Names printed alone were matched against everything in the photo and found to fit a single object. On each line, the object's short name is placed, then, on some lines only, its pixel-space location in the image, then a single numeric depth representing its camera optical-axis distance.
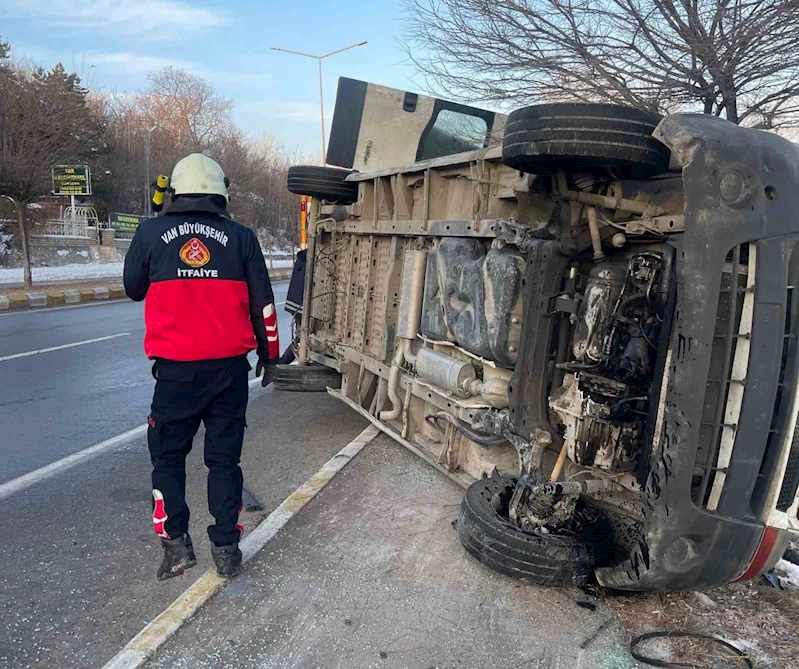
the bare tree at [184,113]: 44.09
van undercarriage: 2.64
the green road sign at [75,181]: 25.38
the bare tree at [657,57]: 6.49
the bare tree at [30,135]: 17.17
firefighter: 3.30
